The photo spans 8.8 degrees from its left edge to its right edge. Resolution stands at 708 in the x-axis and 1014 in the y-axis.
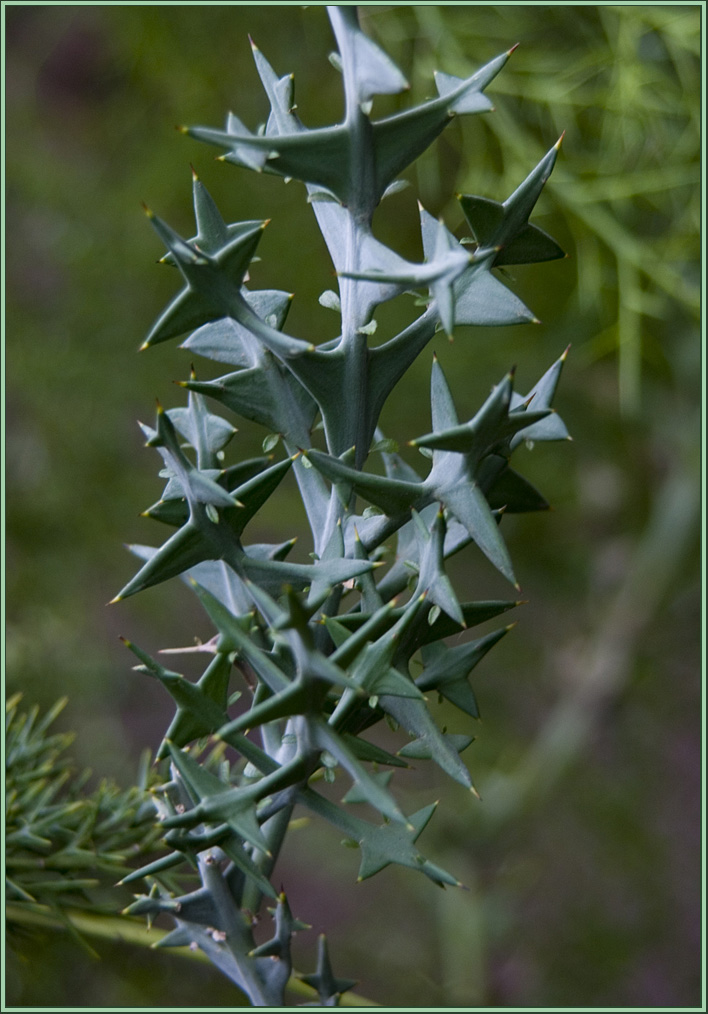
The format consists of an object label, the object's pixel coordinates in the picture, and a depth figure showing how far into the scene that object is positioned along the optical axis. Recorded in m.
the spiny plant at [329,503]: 0.82
